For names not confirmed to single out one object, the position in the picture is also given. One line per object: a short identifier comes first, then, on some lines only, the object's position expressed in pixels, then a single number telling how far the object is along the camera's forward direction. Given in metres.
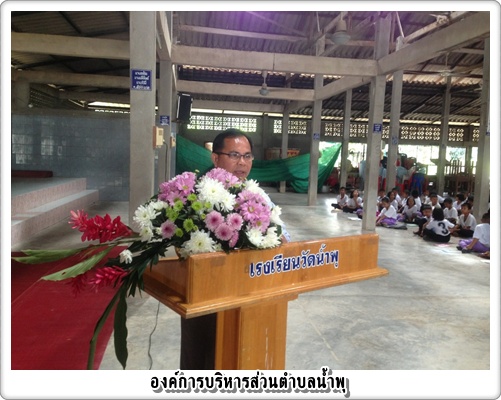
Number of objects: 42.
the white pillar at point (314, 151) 9.75
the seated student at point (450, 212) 7.27
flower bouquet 1.22
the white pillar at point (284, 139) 13.44
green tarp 10.86
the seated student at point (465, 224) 6.54
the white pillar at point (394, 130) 9.32
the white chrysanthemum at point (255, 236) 1.24
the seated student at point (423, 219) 6.82
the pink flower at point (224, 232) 1.21
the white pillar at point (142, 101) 3.53
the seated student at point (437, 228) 6.23
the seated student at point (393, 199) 8.24
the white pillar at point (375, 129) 6.69
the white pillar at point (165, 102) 6.10
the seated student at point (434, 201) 7.52
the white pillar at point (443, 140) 13.35
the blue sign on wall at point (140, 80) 3.54
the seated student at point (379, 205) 8.61
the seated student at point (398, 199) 8.52
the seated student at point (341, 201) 9.63
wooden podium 1.20
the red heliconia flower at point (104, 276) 1.15
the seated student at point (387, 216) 7.57
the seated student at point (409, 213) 8.09
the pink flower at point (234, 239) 1.22
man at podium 1.38
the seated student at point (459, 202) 7.88
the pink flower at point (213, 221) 1.23
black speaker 6.20
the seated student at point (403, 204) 8.61
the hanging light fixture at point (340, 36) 5.71
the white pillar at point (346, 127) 11.81
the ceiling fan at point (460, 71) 9.23
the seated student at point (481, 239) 5.44
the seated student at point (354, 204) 9.24
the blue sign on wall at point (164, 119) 6.31
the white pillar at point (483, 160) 6.27
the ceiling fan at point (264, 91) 8.02
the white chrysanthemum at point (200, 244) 1.21
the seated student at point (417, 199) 8.09
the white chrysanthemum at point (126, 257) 1.23
